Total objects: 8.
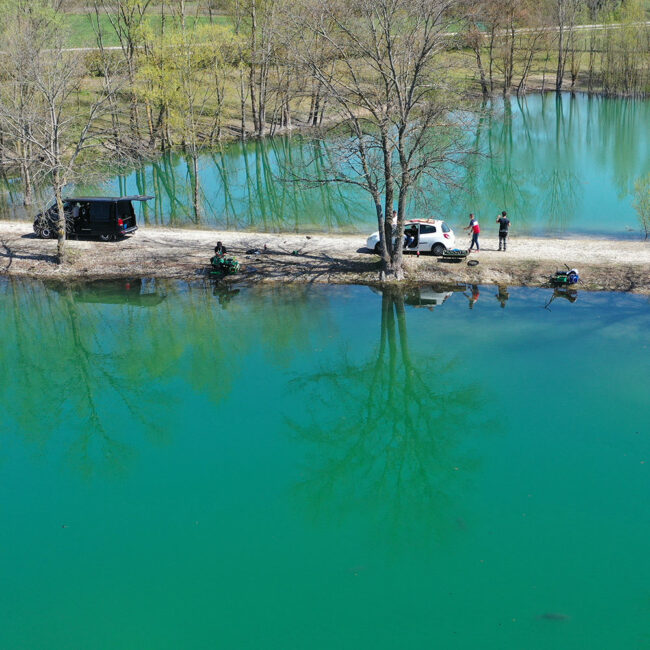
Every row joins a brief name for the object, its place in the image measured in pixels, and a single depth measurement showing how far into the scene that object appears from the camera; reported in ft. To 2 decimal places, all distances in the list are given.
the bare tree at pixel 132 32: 158.10
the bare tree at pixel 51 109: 92.53
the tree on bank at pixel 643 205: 101.19
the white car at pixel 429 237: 94.94
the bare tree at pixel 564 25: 229.04
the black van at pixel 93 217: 102.73
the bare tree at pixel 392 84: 81.15
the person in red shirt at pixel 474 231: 92.94
